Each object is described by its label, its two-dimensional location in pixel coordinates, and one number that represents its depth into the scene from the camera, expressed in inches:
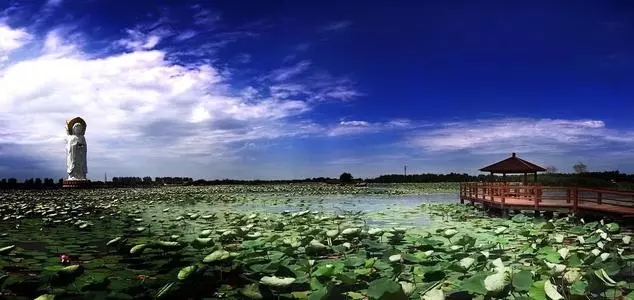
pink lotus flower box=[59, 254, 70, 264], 210.1
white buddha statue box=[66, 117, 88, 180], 1424.7
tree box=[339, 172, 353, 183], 2512.6
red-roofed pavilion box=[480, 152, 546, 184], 810.8
